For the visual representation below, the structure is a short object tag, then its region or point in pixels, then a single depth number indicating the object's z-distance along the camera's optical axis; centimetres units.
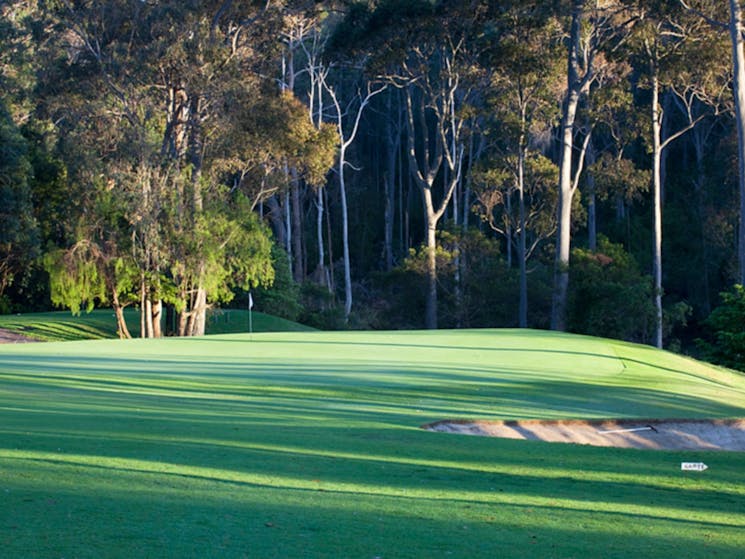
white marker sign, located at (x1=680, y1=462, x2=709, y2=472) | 810
